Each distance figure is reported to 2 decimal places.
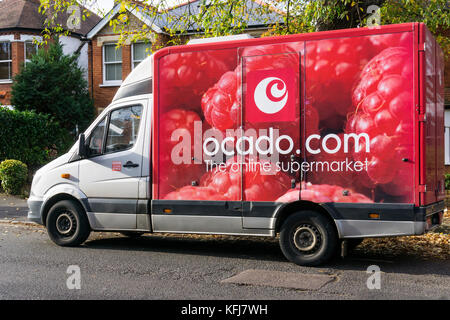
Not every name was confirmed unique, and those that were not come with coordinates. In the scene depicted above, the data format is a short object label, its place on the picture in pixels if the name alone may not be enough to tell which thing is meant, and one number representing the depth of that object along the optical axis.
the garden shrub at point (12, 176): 16.48
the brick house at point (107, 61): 23.34
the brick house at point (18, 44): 25.28
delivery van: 6.78
